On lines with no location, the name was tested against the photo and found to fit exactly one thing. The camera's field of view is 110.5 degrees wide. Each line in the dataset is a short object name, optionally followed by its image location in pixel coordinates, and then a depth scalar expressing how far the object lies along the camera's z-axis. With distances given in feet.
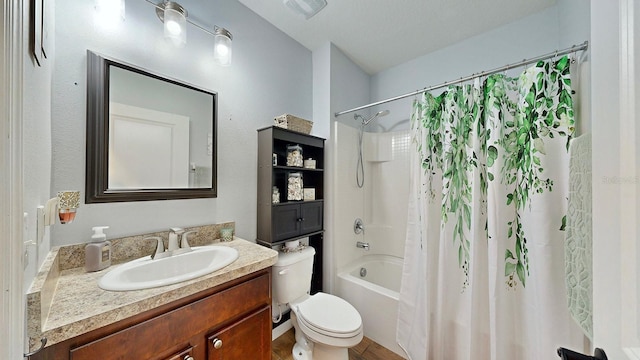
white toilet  4.29
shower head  7.62
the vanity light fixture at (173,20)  3.88
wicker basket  5.44
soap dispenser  3.10
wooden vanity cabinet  2.23
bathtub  5.35
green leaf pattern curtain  3.58
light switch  2.20
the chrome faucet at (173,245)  3.71
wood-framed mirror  3.38
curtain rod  3.49
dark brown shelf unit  5.19
